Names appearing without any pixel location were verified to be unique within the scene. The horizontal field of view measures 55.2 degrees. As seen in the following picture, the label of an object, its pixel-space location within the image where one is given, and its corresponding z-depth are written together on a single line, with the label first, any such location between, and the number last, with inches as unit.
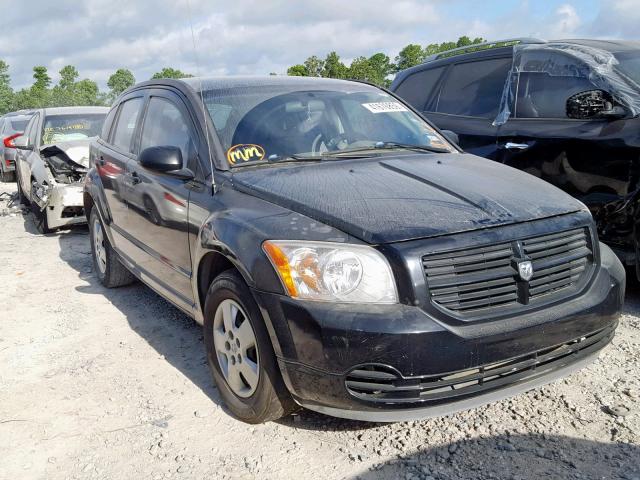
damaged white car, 289.4
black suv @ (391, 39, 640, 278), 162.6
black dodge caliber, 95.6
